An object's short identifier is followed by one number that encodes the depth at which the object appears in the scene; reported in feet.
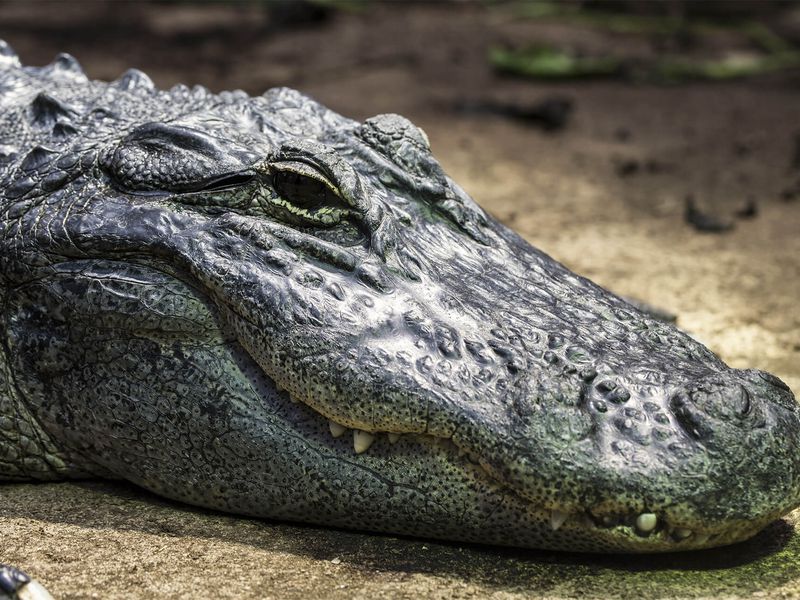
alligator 18.37
